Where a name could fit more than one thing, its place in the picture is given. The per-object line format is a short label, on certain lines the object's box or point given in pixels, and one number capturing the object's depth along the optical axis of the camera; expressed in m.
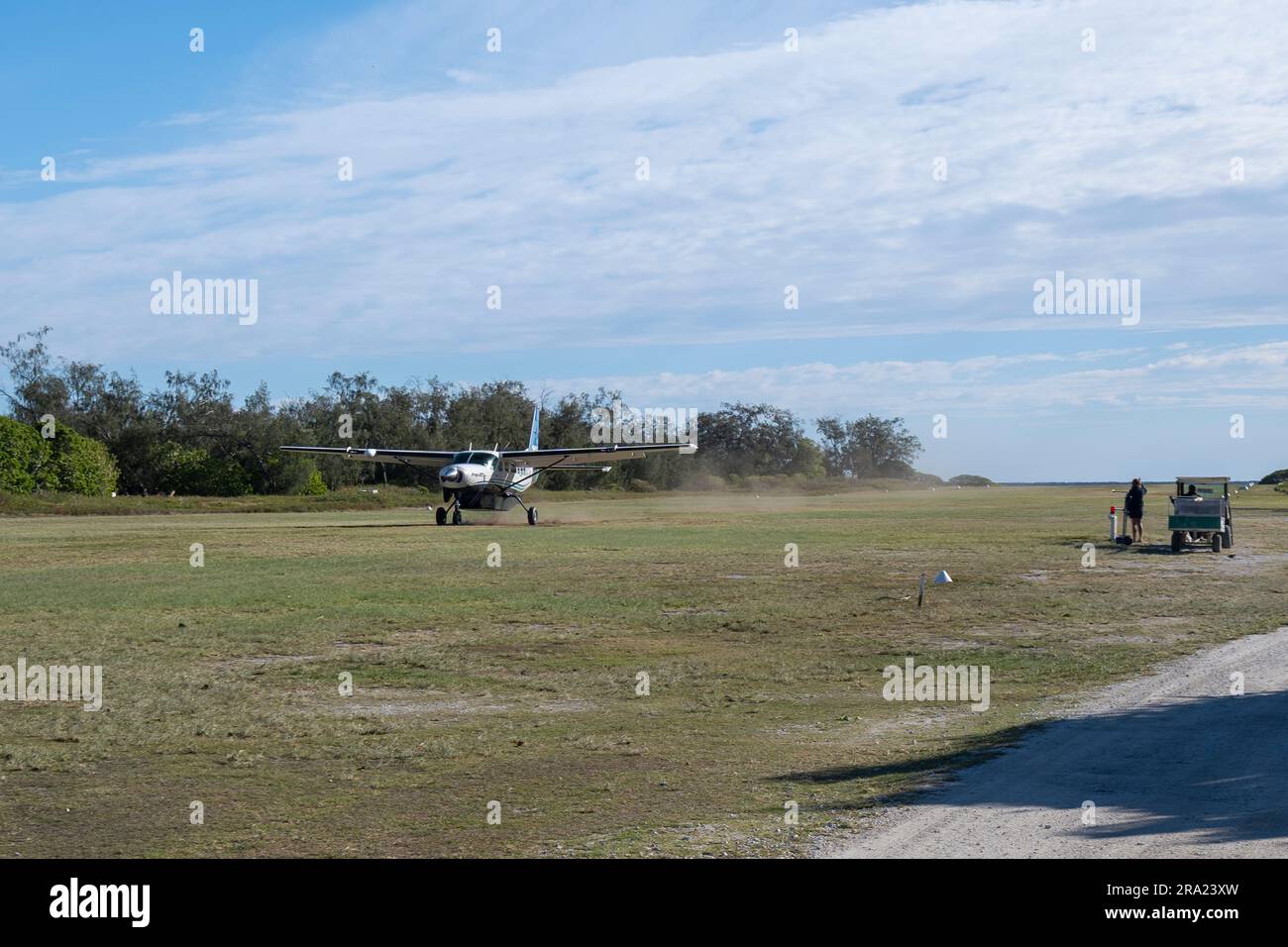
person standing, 32.41
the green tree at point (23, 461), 70.12
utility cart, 29.98
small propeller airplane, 45.38
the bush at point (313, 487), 86.19
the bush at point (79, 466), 74.69
